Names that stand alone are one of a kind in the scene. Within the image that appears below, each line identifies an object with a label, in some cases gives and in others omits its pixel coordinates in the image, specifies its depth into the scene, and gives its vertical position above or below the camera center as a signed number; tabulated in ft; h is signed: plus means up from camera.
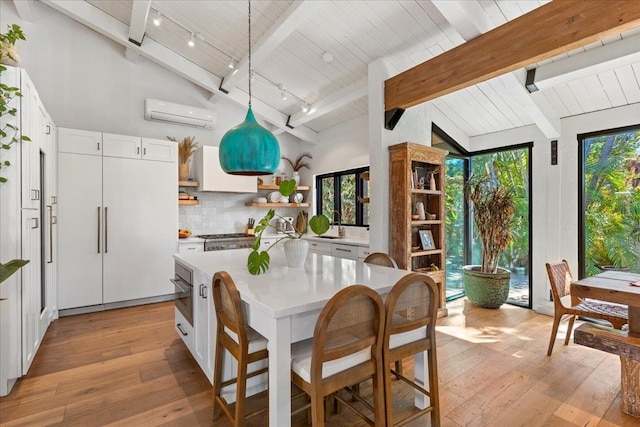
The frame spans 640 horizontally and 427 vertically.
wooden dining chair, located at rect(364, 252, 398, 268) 7.81 -1.22
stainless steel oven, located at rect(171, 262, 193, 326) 8.04 -2.09
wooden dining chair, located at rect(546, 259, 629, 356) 8.43 -2.69
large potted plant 13.14 -1.05
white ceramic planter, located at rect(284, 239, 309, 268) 7.52 -0.92
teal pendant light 6.83 +1.39
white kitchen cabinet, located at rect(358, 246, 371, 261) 13.10 -1.65
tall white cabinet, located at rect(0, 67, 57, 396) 6.98 -0.44
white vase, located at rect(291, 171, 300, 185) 19.05 +2.26
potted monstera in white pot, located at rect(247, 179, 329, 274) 6.44 -0.79
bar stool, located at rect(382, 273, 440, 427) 5.12 -1.99
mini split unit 14.74 +4.77
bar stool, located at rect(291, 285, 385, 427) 4.39 -2.04
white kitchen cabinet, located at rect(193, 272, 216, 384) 6.87 -2.53
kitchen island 4.61 -1.33
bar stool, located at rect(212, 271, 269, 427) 5.14 -2.31
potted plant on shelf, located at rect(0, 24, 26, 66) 7.00 +3.74
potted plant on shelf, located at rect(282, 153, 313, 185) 19.19 +2.96
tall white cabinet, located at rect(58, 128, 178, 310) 11.99 -0.16
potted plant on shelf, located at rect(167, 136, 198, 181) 15.30 +2.78
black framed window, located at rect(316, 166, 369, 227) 16.43 +0.91
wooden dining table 6.45 -2.65
